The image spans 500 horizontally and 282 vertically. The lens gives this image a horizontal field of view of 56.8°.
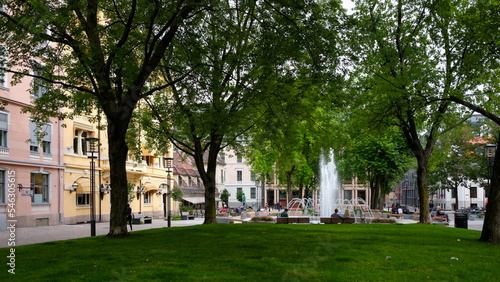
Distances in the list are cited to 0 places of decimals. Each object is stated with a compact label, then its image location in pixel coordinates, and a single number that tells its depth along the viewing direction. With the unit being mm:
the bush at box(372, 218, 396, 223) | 30523
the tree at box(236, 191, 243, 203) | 93700
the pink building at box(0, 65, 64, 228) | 29594
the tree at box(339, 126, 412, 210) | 42875
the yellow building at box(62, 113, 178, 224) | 36438
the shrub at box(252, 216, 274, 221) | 31986
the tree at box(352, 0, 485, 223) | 20703
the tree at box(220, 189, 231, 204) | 79938
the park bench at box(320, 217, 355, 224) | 28453
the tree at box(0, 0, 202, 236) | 14523
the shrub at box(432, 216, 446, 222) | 35025
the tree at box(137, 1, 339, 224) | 15344
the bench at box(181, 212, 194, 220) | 45591
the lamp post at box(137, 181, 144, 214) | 46725
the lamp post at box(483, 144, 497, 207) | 30792
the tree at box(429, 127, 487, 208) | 55031
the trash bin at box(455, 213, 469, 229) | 27797
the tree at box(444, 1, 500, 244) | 14609
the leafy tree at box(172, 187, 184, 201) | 51938
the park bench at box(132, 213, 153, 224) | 35753
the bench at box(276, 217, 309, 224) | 28812
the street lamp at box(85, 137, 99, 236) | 20844
